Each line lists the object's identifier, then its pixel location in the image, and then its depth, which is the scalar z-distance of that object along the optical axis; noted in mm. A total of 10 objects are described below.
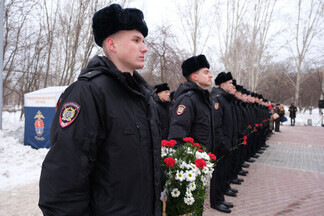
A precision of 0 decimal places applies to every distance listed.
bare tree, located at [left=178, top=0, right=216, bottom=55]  20462
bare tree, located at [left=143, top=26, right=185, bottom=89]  13438
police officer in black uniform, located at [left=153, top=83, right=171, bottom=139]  6926
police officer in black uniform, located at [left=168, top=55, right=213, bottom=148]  3141
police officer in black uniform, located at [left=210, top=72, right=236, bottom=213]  4051
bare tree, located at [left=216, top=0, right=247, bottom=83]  23895
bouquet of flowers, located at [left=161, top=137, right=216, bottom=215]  2086
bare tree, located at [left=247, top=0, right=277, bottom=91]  25008
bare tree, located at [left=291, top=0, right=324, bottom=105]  29708
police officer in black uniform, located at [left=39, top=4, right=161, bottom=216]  1266
